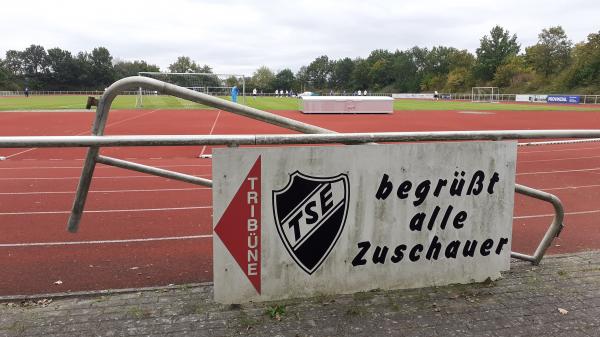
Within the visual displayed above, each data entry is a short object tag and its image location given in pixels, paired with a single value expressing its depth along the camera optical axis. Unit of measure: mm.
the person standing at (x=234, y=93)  36062
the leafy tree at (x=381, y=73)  126062
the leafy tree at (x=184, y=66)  100500
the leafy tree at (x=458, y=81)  89575
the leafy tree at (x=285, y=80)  112244
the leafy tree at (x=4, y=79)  91519
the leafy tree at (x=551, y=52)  72062
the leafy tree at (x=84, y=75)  103688
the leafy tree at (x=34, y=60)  113438
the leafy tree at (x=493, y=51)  87500
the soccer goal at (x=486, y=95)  65438
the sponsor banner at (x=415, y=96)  86781
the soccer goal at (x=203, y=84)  38669
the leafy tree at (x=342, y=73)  143125
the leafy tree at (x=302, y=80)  126388
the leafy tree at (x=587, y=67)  57906
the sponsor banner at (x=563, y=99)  48906
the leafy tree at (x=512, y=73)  74162
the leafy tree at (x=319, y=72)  145050
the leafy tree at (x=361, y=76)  132375
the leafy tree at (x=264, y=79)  95294
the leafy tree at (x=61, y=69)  104250
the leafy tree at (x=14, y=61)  115938
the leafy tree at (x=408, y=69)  114812
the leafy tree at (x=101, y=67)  104875
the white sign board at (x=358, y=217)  2803
